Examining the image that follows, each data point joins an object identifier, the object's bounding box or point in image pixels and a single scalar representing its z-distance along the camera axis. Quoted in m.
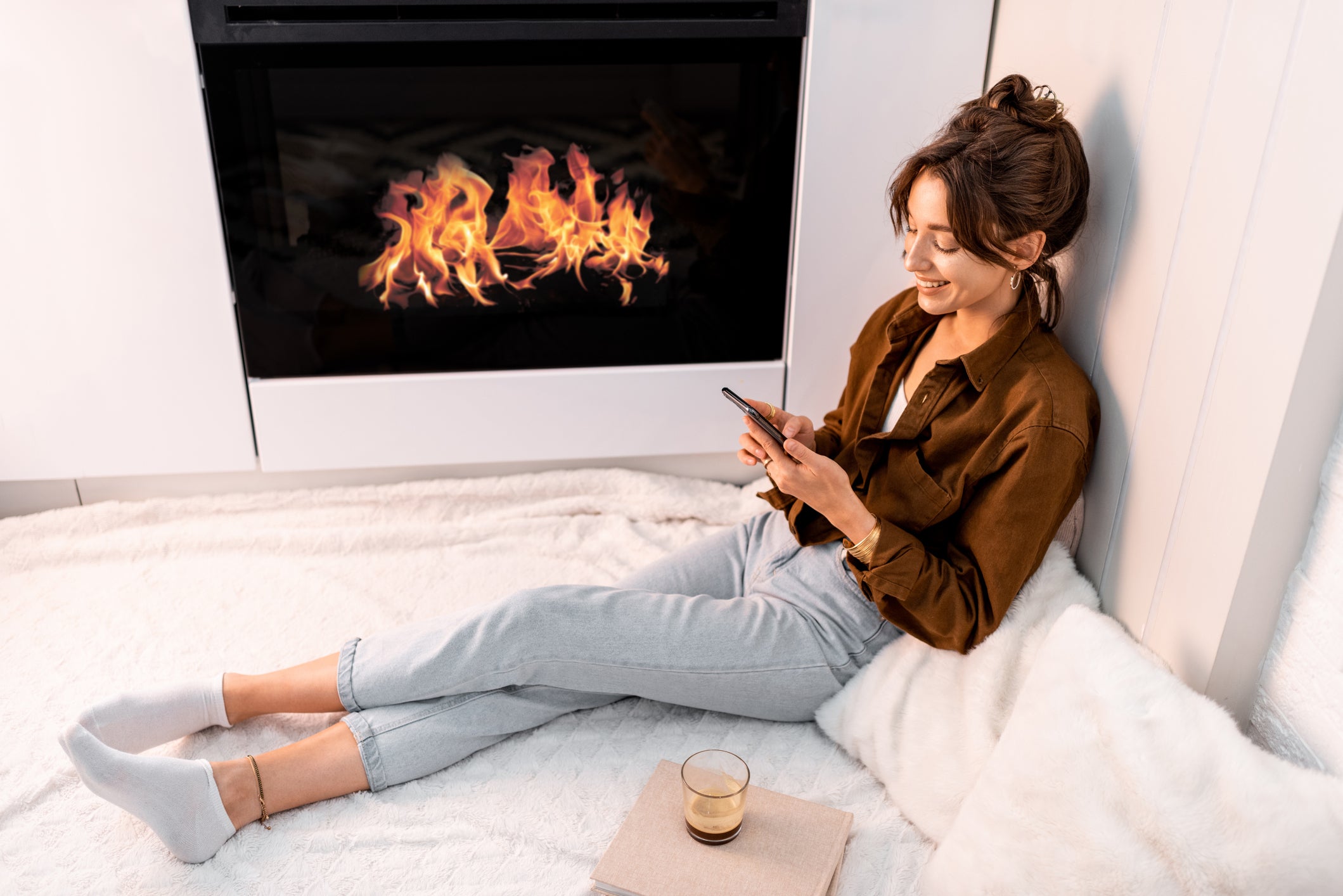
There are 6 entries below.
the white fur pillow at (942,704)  1.22
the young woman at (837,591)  1.21
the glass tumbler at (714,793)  1.15
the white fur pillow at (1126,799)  0.88
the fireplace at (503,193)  1.71
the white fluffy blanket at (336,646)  1.22
